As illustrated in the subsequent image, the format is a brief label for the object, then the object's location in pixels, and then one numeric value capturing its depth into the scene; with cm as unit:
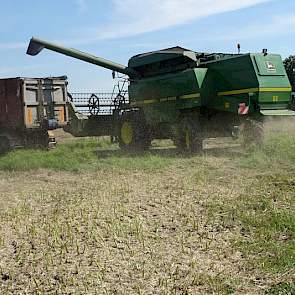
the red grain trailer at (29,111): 1140
